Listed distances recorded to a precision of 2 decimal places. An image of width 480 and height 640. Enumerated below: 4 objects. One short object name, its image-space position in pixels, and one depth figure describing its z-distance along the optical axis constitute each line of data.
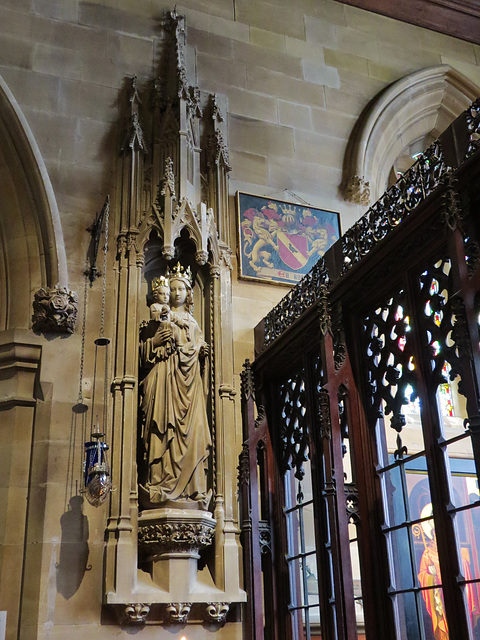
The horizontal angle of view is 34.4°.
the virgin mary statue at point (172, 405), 8.24
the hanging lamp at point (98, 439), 7.70
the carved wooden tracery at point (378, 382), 5.78
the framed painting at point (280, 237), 10.31
